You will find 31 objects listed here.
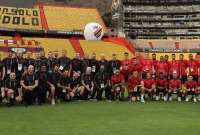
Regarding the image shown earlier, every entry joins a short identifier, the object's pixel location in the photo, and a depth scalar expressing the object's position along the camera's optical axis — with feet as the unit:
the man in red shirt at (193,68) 45.88
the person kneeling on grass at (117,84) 44.29
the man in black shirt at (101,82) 43.93
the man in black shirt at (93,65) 45.11
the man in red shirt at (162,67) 46.15
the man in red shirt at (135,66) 45.34
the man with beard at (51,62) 41.96
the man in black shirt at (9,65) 40.68
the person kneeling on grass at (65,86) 41.98
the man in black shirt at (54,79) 40.96
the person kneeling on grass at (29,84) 38.52
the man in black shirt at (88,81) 43.37
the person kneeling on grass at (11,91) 37.70
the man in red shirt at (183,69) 46.32
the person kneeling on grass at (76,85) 43.21
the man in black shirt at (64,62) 44.14
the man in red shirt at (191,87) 44.52
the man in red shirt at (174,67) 46.03
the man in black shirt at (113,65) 45.57
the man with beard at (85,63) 45.01
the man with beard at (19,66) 41.14
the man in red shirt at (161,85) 45.11
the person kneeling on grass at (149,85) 44.47
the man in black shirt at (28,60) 41.86
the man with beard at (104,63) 45.16
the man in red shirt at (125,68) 45.68
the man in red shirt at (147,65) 46.31
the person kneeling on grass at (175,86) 44.93
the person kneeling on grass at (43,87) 39.86
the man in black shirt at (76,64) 45.14
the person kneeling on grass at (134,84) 43.91
